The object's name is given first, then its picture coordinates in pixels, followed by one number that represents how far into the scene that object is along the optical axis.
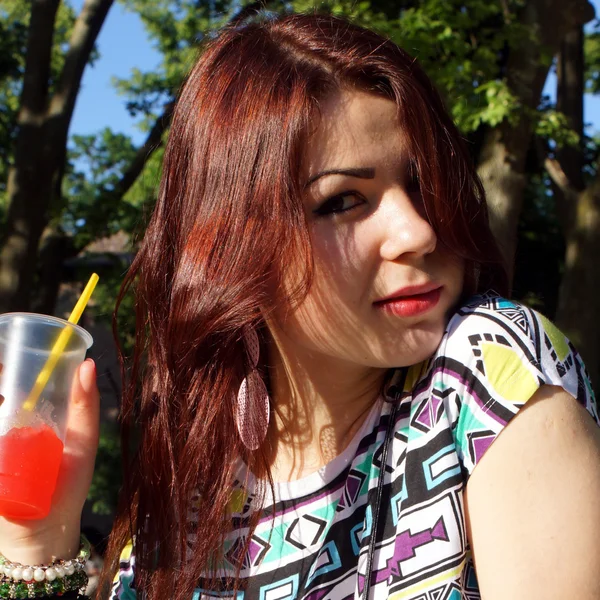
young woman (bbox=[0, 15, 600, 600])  1.30
